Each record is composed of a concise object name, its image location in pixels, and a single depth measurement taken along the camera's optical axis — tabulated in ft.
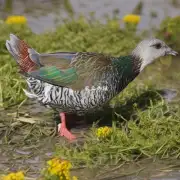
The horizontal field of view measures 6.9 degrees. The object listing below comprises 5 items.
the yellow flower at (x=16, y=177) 30.04
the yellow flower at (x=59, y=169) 30.60
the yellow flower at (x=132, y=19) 58.75
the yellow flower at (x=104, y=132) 40.88
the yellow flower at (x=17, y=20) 58.08
